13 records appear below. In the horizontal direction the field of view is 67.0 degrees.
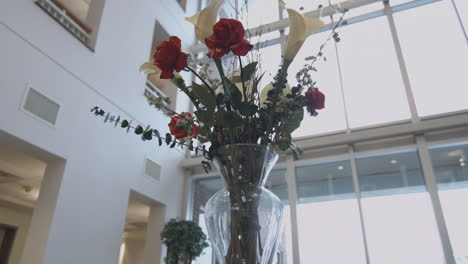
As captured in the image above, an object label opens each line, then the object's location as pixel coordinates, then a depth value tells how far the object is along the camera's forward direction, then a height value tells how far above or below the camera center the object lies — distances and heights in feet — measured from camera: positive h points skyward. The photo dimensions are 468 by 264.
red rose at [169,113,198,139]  3.19 +1.32
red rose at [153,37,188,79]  2.93 +1.74
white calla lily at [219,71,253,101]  3.25 +1.75
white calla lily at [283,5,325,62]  2.94 +1.98
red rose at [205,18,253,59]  2.73 +1.76
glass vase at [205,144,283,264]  2.77 +0.58
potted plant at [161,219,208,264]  16.16 +1.88
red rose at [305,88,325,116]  3.18 +1.54
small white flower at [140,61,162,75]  3.39 +1.94
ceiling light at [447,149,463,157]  16.74 +5.95
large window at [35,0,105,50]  12.84 +9.54
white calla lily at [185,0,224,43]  2.87 +1.99
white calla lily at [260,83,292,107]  3.23 +1.66
